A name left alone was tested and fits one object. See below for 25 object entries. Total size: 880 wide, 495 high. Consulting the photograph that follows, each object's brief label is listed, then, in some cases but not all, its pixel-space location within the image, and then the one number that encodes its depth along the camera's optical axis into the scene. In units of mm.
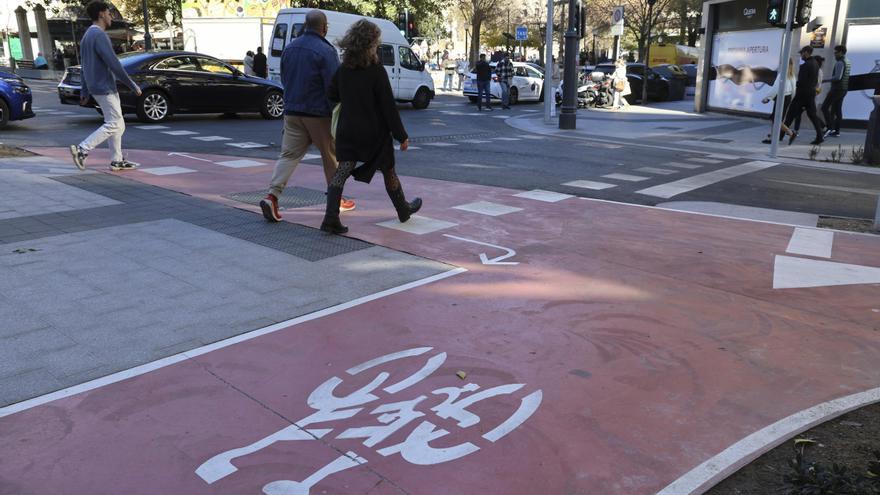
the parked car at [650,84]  28122
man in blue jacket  6453
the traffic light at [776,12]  12656
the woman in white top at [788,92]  14344
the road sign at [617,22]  24281
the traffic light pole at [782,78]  12227
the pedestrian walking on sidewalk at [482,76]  22520
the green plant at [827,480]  2271
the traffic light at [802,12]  12359
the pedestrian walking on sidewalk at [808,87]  13828
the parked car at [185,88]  15500
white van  19188
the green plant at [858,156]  12531
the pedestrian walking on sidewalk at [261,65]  24484
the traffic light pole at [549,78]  18384
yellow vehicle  45938
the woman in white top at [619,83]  23750
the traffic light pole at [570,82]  17375
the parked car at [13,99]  13680
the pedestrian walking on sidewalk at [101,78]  8539
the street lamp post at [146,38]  32719
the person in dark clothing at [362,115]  5969
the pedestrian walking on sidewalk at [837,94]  15195
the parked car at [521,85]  25797
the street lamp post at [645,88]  27069
